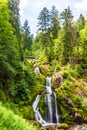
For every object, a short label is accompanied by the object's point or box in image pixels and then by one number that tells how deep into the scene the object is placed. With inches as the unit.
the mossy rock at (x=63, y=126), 703.6
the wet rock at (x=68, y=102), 854.3
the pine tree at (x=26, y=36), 1590.5
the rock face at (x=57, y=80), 925.5
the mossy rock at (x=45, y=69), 1018.3
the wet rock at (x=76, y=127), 719.7
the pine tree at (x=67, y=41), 1174.0
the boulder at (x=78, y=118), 801.5
